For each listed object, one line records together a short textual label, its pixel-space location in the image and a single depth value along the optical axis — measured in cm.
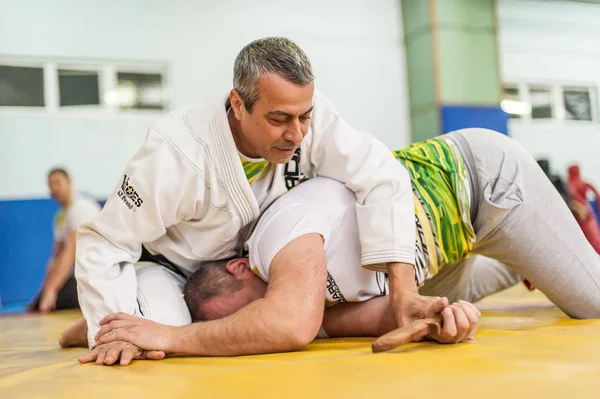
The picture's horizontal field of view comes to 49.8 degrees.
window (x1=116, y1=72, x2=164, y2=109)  730
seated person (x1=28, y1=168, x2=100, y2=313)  502
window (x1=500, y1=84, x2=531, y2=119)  888
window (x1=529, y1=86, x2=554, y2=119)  900
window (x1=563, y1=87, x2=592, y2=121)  921
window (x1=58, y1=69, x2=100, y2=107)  709
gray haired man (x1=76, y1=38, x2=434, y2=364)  176
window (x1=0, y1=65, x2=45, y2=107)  682
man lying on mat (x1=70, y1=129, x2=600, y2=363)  196
